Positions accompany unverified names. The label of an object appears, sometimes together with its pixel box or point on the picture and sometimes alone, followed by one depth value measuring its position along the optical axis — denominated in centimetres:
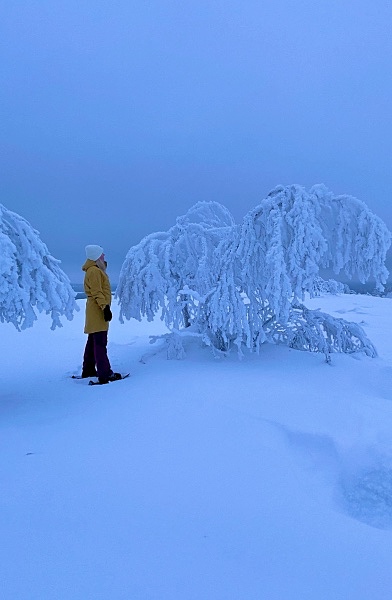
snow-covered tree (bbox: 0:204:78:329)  372
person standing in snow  509
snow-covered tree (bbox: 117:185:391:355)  433
